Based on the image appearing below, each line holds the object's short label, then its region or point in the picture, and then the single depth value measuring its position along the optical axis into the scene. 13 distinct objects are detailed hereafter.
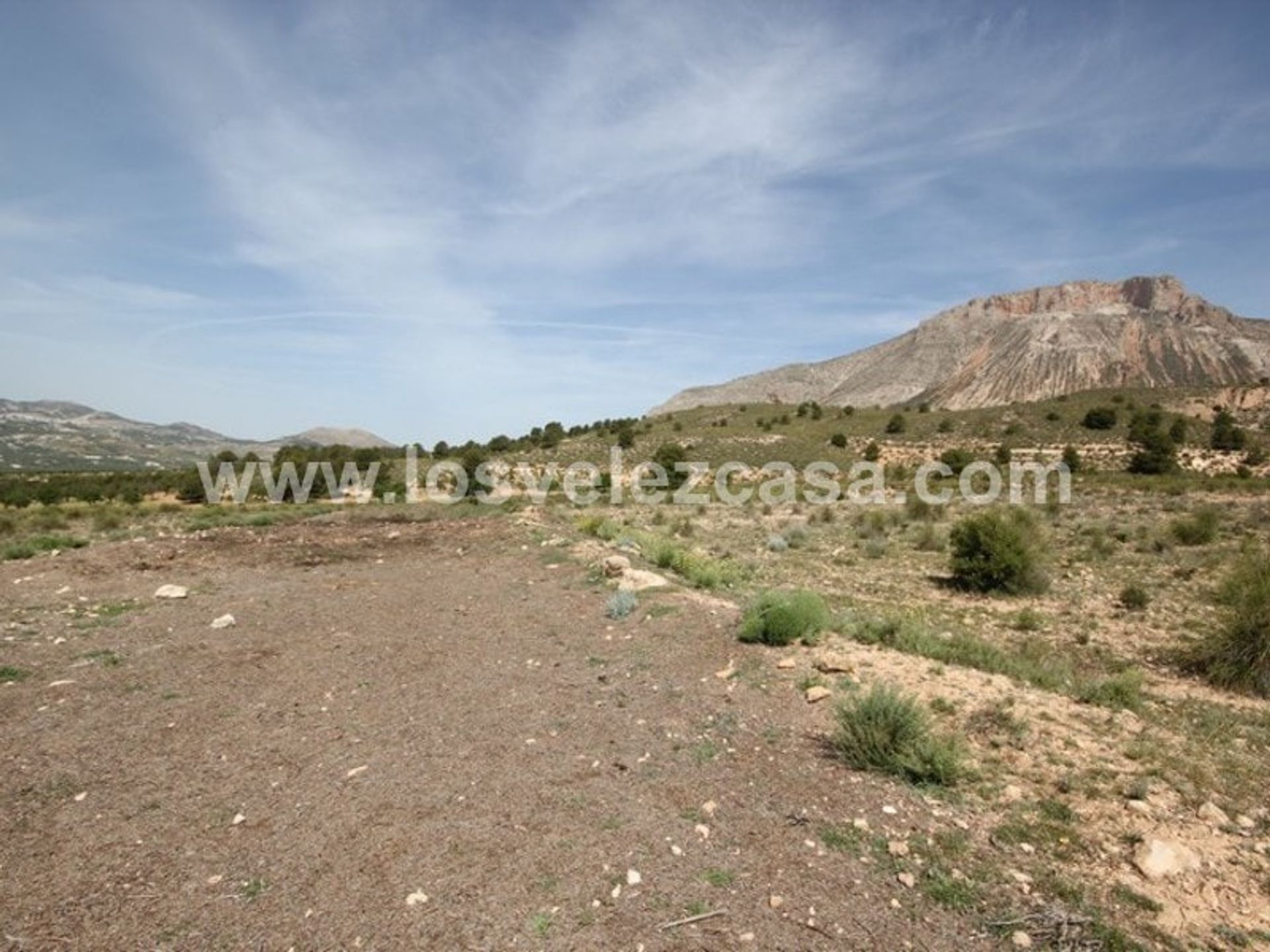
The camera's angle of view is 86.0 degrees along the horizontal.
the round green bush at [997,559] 12.47
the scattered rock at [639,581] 10.81
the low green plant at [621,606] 9.45
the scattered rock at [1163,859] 3.72
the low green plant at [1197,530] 16.14
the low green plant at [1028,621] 10.28
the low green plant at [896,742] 4.74
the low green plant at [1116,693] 6.36
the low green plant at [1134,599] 11.07
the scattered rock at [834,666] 6.93
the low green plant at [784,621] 7.81
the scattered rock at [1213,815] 4.25
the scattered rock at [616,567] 11.80
